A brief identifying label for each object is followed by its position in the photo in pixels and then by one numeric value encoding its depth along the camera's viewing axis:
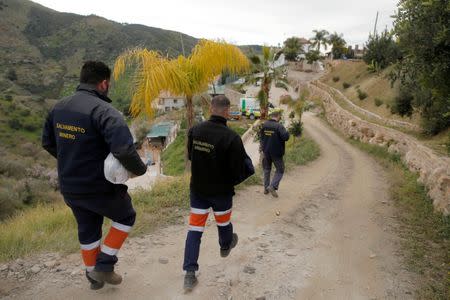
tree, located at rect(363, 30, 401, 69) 28.19
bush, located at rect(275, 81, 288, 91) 11.95
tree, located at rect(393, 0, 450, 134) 4.13
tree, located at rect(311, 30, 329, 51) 63.38
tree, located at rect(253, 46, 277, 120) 11.33
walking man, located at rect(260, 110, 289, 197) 6.37
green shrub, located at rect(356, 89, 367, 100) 24.03
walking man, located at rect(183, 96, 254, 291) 3.05
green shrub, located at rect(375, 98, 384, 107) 20.11
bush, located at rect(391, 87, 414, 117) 14.37
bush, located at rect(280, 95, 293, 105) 31.36
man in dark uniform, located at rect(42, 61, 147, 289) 2.55
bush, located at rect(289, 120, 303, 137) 22.16
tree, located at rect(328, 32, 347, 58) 59.00
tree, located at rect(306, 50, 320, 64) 58.31
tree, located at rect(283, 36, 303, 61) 64.79
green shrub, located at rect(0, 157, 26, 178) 19.42
